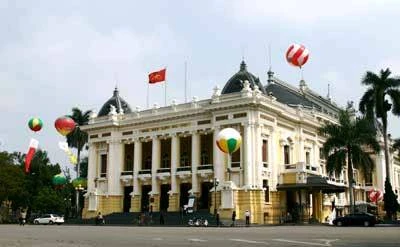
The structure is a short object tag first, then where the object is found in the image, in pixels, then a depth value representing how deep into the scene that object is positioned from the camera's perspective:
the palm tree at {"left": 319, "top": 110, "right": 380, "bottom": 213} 50.72
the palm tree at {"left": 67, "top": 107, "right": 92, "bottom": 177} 75.12
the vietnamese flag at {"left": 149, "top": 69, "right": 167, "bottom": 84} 59.03
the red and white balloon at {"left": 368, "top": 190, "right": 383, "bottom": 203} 65.88
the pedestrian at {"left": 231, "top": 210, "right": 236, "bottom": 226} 46.65
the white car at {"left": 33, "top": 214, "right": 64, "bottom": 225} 58.34
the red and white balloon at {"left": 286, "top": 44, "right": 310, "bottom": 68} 48.50
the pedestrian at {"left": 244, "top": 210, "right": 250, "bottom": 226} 46.94
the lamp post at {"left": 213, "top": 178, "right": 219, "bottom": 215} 50.30
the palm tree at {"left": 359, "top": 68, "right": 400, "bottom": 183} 52.84
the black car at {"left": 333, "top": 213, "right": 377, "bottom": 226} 42.28
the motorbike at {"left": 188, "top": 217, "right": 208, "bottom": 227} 46.94
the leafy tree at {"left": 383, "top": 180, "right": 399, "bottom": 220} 50.28
